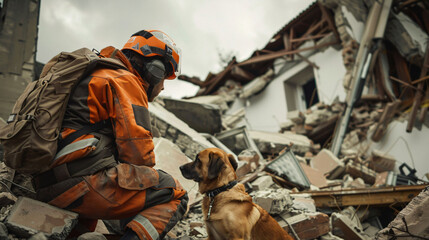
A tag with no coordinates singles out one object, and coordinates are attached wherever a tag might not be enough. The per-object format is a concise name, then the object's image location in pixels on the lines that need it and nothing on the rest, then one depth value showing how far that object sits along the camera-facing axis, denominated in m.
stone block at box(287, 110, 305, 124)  9.20
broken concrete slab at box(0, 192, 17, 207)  2.08
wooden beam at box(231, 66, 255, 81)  12.57
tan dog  2.34
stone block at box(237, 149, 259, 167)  4.79
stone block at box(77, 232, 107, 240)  1.74
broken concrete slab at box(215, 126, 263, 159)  6.09
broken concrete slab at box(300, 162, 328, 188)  5.26
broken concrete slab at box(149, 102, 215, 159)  4.51
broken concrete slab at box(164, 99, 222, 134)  6.04
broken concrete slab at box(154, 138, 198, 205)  3.64
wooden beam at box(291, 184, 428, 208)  3.77
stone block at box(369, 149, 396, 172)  6.79
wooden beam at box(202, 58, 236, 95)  12.83
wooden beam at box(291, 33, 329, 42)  9.99
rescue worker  1.75
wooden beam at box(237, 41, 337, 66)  10.06
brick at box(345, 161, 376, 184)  5.75
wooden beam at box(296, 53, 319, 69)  10.39
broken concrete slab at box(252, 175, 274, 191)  3.98
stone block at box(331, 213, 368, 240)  3.30
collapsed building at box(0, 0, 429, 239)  3.07
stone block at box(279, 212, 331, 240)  2.96
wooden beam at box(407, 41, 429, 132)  6.76
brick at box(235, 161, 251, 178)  4.30
